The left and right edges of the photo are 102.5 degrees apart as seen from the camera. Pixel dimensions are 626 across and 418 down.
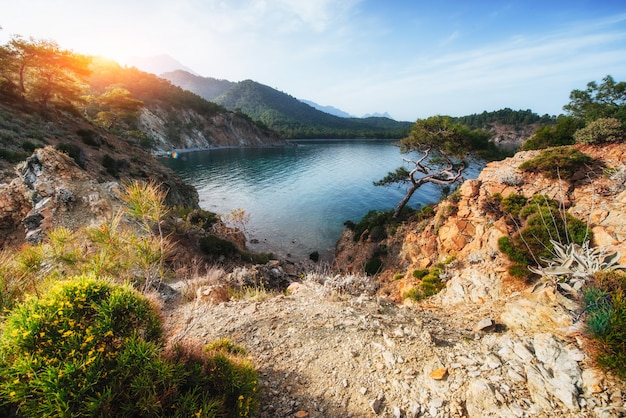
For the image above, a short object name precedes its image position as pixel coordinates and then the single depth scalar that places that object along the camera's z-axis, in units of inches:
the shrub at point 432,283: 352.8
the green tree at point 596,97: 1077.1
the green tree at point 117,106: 1621.6
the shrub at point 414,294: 350.0
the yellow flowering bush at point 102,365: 94.5
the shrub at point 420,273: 406.5
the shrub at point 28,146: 645.9
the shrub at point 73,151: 653.9
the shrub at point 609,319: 121.2
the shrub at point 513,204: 369.1
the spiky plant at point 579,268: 158.2
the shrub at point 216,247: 580.4
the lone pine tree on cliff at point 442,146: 561.0
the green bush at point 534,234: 284.6
